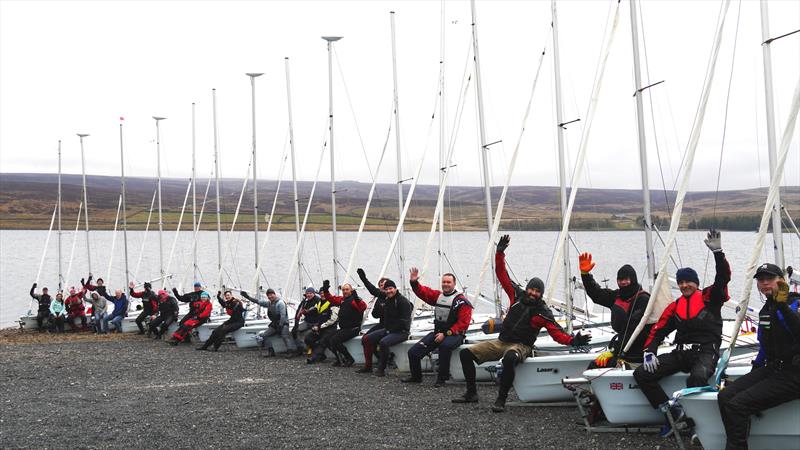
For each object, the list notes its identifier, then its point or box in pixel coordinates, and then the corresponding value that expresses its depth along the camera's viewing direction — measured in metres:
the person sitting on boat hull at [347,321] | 17.39
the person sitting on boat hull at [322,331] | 18.25
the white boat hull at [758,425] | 7.98
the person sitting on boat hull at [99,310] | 27.67
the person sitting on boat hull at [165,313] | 24.64
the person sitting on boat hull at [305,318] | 19.55
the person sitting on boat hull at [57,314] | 29.16
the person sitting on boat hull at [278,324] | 19.67
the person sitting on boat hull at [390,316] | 15.47
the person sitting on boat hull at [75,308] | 29.22
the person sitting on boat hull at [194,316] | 23.06
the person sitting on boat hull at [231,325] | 21.11
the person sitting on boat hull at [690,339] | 9.24
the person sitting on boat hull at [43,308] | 29.59
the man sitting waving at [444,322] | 13.71
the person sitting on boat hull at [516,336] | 11.53
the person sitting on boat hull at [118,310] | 27.52
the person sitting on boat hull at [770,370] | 7.76
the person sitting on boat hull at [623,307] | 10.30
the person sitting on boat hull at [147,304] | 26.01
